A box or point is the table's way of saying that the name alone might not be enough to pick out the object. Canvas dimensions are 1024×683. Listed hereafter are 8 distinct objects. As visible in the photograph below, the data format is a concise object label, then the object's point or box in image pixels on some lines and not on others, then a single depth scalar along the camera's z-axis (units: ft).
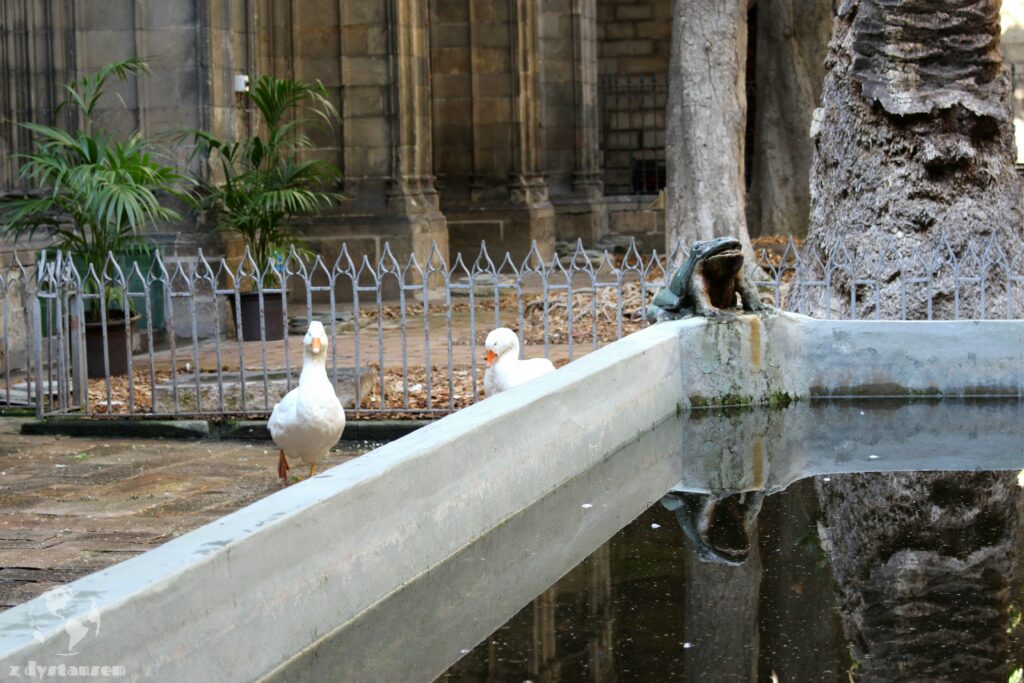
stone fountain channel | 13.74
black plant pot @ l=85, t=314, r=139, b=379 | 36.29
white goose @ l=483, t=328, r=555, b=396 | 27.81
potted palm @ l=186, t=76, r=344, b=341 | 43.98
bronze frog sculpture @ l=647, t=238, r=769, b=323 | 29.48
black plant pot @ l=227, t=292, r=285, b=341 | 45.32
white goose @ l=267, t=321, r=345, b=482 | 24.48
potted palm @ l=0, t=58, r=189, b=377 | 34.24
